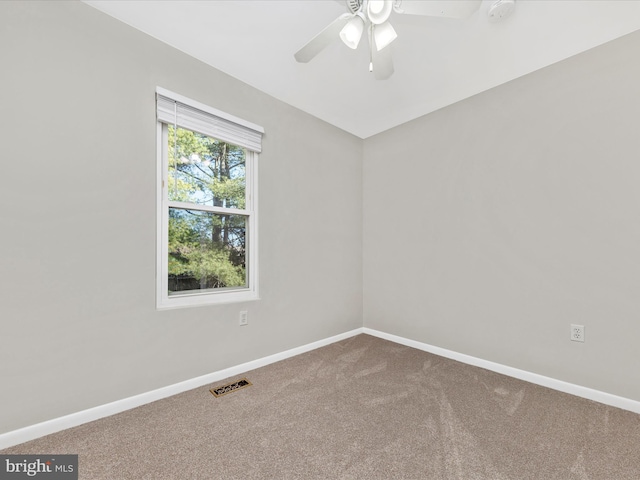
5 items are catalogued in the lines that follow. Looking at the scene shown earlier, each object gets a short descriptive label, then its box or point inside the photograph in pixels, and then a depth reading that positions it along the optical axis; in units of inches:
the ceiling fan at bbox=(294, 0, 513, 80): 56.1
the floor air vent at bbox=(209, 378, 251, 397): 80.0
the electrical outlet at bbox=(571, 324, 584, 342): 78.9
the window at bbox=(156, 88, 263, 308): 80.9
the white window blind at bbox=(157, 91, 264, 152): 78.7
